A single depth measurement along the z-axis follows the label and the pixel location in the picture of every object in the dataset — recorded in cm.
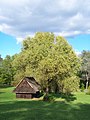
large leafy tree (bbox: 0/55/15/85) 5095
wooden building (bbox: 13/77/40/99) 2853
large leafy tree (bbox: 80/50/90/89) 4931
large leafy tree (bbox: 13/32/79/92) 2462
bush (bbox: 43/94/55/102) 2498
